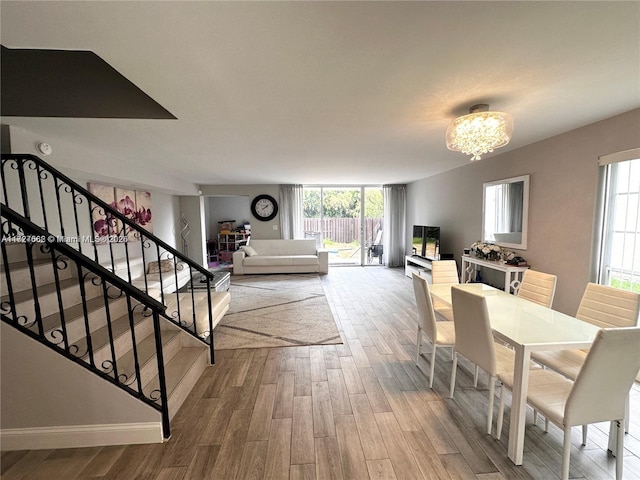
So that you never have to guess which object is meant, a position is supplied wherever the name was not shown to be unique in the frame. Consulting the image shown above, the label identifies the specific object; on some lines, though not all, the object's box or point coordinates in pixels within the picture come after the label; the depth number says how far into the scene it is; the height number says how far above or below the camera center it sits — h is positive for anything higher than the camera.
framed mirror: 3.50 +0.09
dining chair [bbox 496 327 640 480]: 1.31 -0.88
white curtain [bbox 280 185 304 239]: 7.31 +0.23
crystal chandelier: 1.97 +0.68
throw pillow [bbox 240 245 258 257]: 6.76 -0.77
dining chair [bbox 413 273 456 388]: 2.27 -0.94
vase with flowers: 3.81 -0.47
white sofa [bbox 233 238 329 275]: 6.50 -0.92
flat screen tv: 5.32 -0.50
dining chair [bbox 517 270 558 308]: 2.38 -0.65
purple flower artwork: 4.18 +0.29
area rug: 3.20 -1.41
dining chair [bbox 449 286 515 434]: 1.76 -0.86
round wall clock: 7.41 +0.35
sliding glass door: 7.79 +0.03
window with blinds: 2.46 -0.07
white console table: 3.42 -0.67
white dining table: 1.58 -0.74
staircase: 1.64 -0.74
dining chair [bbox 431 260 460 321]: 3.23 -0.66
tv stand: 5.36 -1.05
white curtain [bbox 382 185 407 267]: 7.52 -0.10
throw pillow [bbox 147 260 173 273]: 4.93 -0.85
